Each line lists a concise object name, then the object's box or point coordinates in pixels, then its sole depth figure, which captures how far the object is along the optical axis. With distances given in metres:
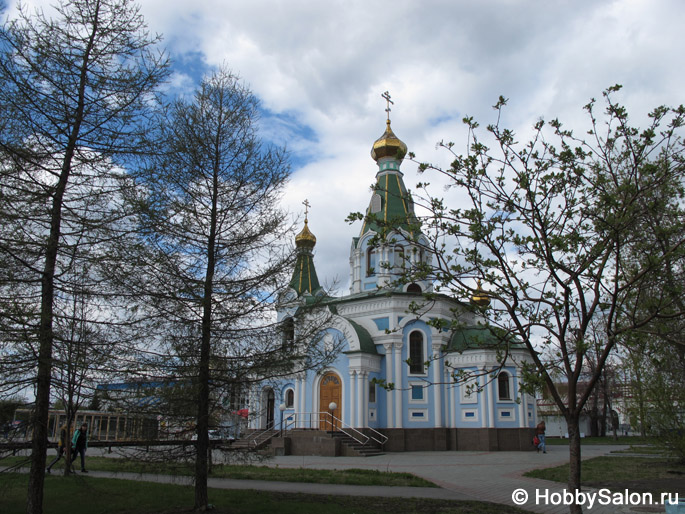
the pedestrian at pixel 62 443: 13.68
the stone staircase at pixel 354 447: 22.38
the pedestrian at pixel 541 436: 24.44
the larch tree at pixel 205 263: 8.49
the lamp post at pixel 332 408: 22.94
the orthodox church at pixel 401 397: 25.58
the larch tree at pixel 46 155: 7.40
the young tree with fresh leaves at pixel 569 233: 6.78
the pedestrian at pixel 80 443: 14.23
